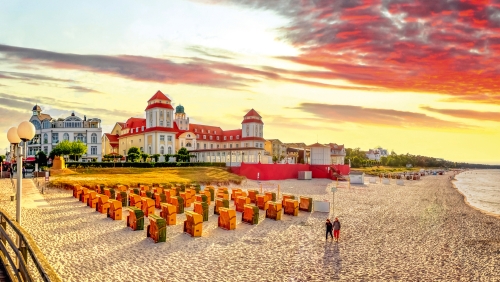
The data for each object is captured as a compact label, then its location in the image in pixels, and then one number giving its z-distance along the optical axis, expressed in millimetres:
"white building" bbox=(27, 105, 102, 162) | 79875
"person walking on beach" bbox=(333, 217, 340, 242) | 17264
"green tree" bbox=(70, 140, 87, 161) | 62688
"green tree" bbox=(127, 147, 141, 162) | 62312
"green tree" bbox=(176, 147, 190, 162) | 69938
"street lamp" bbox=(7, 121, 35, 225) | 10875
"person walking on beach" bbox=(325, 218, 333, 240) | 17422
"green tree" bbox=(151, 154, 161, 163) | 71838
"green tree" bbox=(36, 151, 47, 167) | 53859
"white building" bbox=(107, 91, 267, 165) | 71000
